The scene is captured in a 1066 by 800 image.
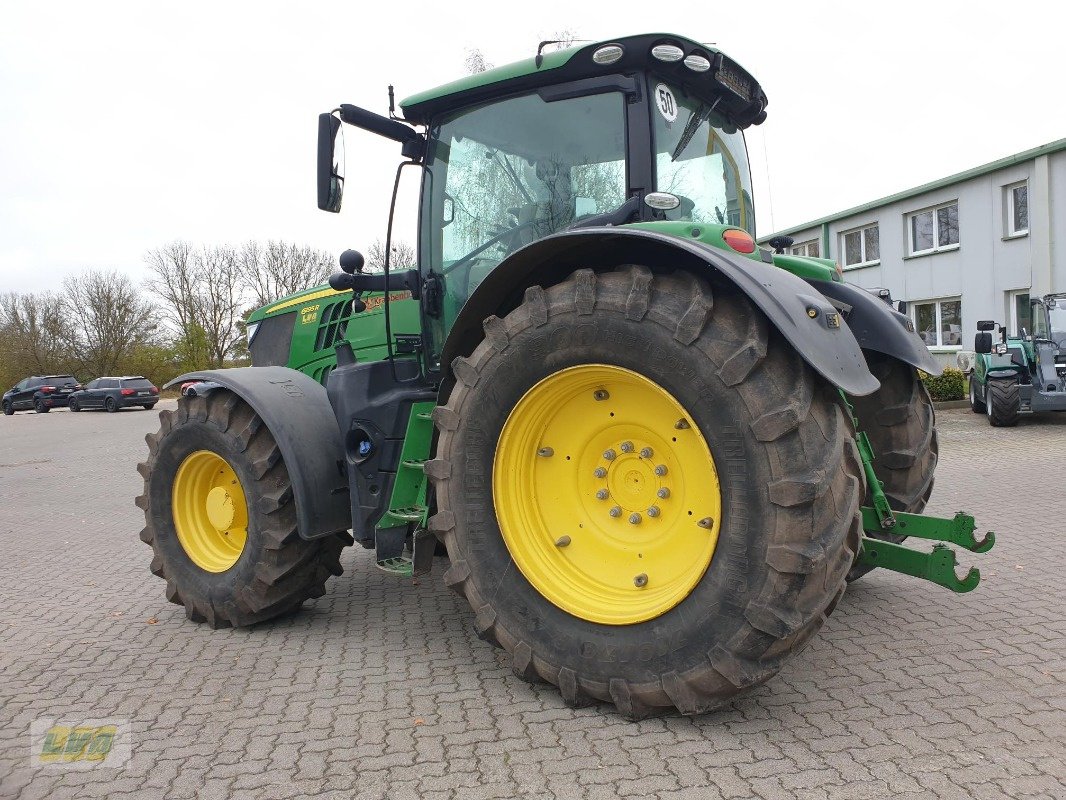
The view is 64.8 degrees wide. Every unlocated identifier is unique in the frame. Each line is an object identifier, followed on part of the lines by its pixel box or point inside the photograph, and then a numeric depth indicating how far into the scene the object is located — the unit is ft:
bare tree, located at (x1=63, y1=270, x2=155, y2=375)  155.12
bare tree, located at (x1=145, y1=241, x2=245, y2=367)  148.77
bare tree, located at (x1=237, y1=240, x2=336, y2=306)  150.71
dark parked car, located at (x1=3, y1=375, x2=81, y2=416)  120.78
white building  58.85
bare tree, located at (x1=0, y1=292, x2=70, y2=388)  152.15
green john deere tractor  8.84
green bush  56.70
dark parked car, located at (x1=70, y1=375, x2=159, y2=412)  109.19
